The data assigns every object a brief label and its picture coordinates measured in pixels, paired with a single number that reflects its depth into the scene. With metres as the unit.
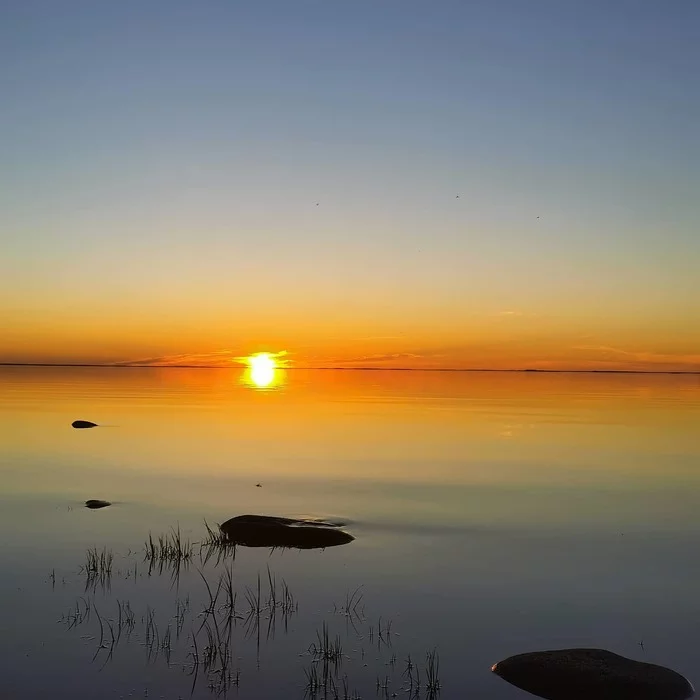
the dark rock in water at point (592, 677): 12.98
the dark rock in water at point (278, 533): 23.62
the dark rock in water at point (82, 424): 60.09
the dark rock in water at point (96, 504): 30.56
